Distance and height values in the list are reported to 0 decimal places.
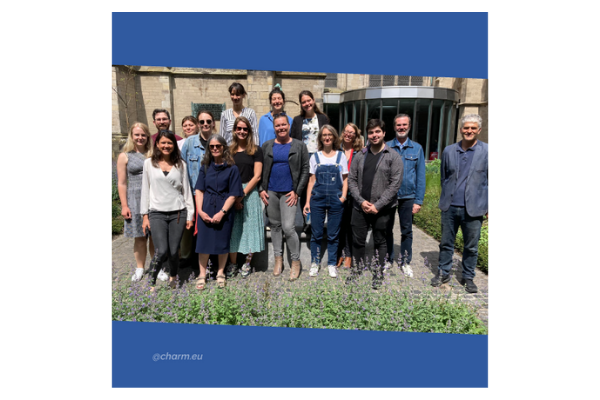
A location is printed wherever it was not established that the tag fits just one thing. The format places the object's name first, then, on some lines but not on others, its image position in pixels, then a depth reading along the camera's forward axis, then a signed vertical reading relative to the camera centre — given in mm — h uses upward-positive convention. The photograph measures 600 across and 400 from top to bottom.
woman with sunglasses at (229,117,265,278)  3572 -106
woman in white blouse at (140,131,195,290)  3215 -61
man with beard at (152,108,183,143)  3462 +899
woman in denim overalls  3699 +26
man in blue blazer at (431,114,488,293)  3107 -19
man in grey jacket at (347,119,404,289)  3363 +37
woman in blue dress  3383 -51
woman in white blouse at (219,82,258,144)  3715 +1013
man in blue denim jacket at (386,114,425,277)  3785 +250
